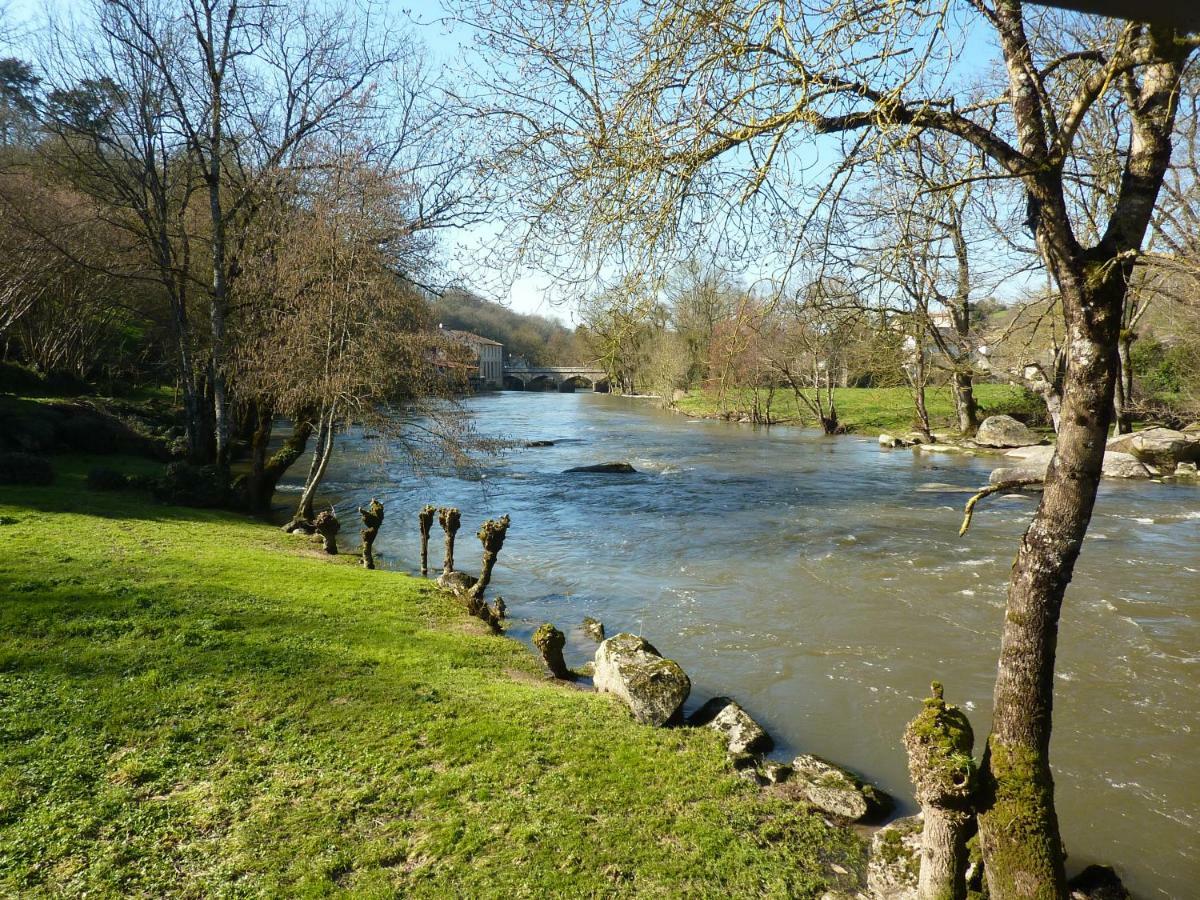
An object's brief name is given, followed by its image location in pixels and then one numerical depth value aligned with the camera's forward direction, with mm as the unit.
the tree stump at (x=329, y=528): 11992
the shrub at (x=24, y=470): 13555
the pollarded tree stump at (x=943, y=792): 3482
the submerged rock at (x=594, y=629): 8906
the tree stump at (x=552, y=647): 7152
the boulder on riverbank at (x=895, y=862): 4133
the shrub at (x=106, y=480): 14359
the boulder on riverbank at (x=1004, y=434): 27469
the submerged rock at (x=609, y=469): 23453
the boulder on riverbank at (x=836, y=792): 5055
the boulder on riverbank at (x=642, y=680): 6293
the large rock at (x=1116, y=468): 19797
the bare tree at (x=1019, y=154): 3238
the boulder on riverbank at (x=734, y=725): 5895
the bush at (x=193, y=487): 14540
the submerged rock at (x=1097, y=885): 4004
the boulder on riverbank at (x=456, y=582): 10055
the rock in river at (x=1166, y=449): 20344
